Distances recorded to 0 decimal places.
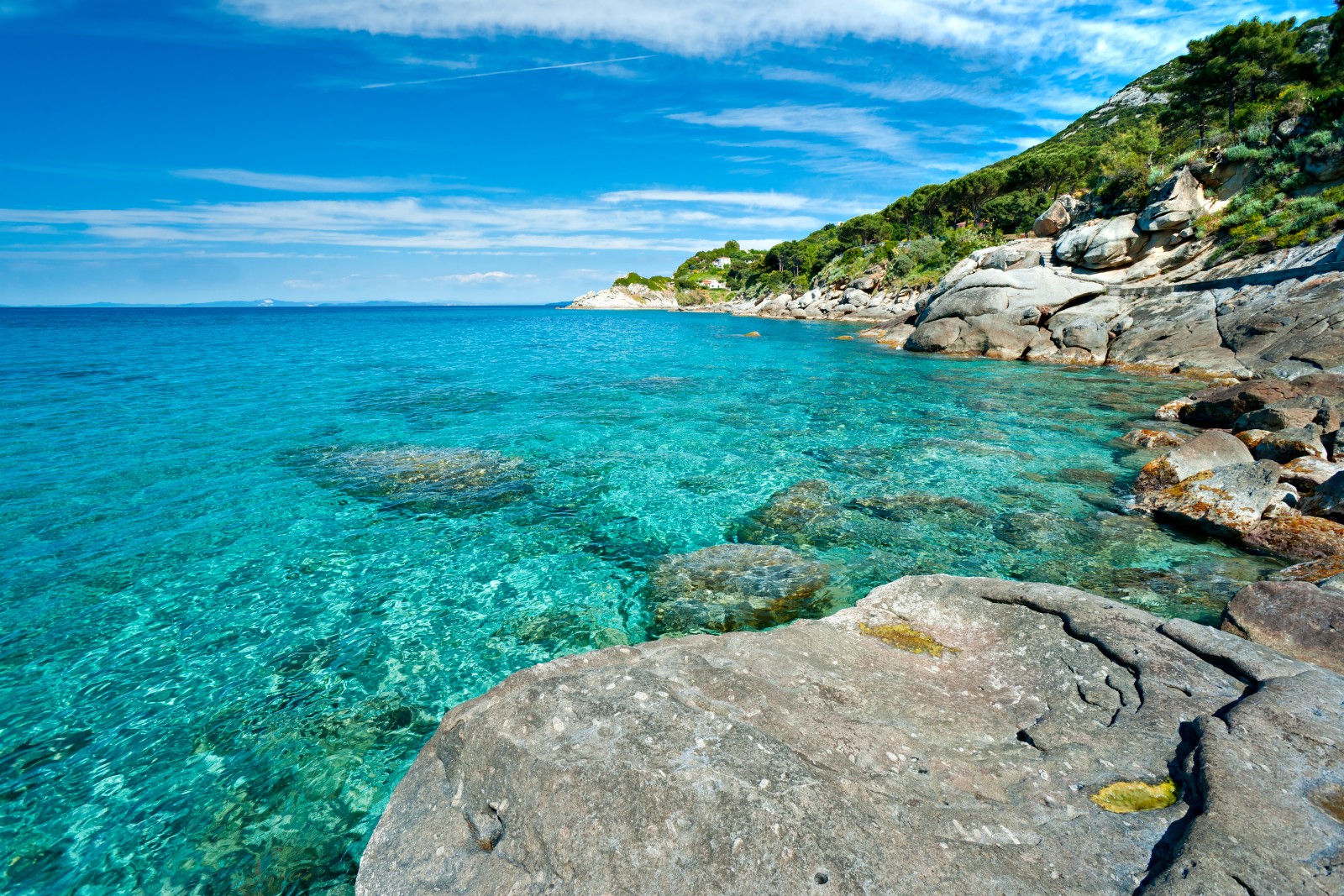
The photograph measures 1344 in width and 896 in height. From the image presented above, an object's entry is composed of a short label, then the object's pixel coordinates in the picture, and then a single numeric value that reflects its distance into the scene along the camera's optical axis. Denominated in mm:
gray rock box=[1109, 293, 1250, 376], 26547
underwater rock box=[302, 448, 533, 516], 12867
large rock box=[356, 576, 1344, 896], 3281
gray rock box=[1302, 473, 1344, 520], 9773
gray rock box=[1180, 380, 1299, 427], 16938
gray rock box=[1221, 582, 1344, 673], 5848
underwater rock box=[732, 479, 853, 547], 10953
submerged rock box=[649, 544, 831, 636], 8305
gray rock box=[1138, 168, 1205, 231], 34719
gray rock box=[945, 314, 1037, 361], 34906
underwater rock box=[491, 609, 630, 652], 7973
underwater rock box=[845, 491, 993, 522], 11766
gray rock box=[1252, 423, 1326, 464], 12984
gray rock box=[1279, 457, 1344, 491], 11445
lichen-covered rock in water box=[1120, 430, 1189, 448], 15708
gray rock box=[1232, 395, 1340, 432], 14500
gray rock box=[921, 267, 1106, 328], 35031
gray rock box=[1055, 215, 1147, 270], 37281
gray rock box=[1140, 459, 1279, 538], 10219
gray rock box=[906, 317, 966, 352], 37719
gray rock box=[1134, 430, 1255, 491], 12188
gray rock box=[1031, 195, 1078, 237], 49125
